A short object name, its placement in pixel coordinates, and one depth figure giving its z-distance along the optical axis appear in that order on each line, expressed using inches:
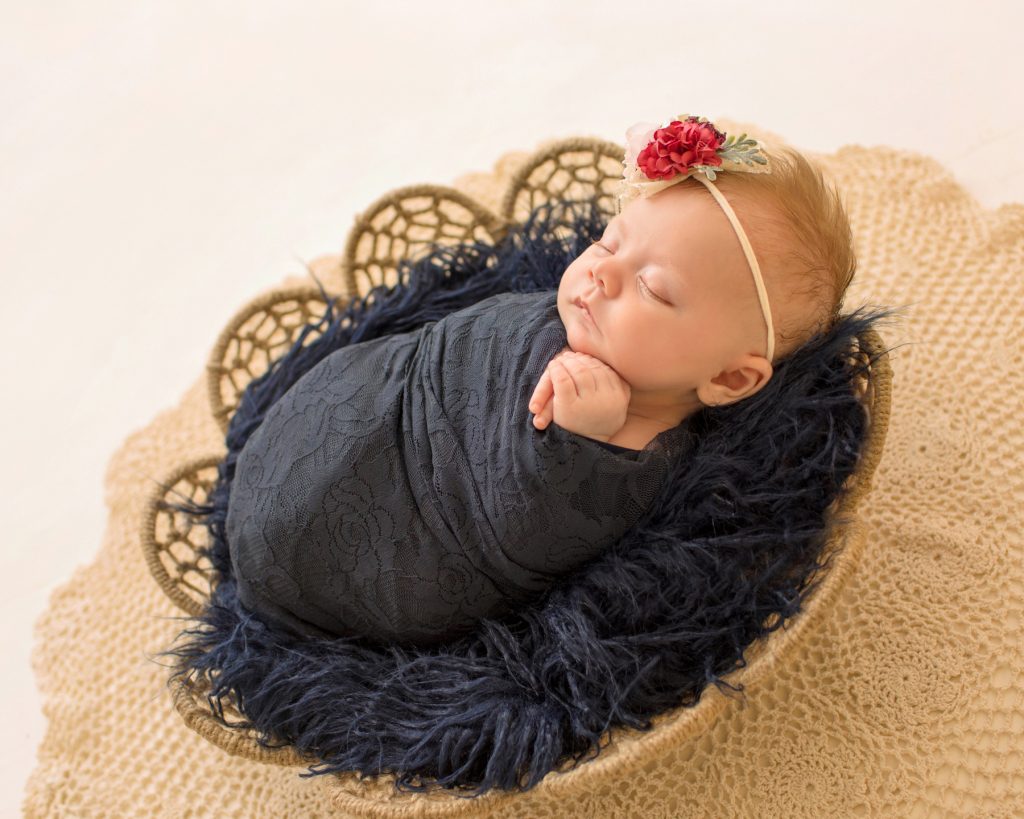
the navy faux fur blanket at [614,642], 43.1
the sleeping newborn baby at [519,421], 42.9
